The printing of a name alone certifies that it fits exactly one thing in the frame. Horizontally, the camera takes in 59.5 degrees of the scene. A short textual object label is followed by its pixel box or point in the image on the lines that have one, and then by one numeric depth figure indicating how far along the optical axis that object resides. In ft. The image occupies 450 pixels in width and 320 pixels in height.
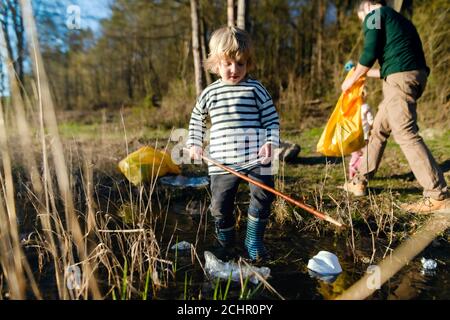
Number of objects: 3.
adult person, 9.82
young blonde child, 6.88
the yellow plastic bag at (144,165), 12.10
